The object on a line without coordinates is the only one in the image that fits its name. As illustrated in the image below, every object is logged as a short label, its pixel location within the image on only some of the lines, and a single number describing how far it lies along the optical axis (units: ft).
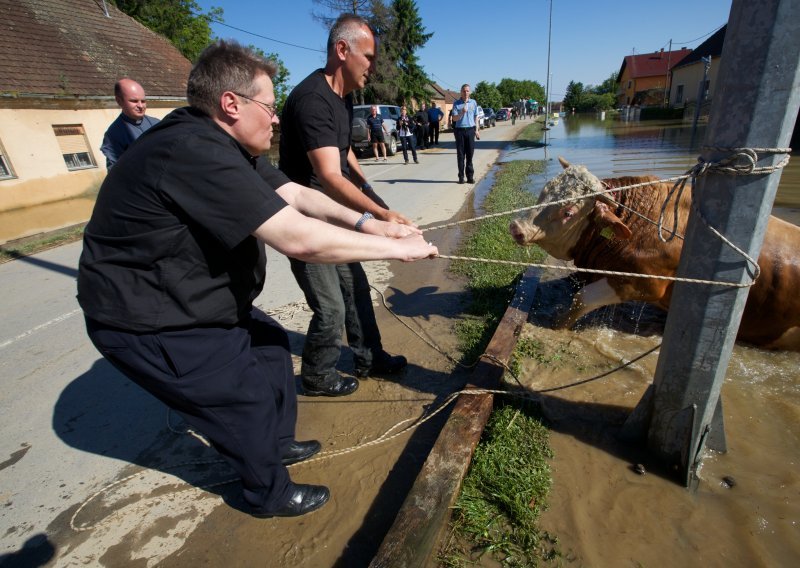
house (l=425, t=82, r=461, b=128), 167.88
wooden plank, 5.82
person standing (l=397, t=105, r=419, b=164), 54.17
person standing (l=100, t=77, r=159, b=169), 14.97
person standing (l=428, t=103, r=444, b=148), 68.54
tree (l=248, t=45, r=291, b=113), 117.43
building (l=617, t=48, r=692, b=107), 205.05
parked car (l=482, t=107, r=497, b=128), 152.87
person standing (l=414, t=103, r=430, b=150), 73.26
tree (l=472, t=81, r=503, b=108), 242.99
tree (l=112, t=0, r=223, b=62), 86.69
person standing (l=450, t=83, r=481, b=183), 34.71
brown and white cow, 10.37
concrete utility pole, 5.24
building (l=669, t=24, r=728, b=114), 118.52
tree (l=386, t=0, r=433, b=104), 137.28
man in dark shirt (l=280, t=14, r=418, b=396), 8.70
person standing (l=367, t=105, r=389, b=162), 57.62
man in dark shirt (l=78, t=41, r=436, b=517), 5.29
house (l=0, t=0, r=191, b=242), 37.01
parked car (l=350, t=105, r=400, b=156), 56.90
